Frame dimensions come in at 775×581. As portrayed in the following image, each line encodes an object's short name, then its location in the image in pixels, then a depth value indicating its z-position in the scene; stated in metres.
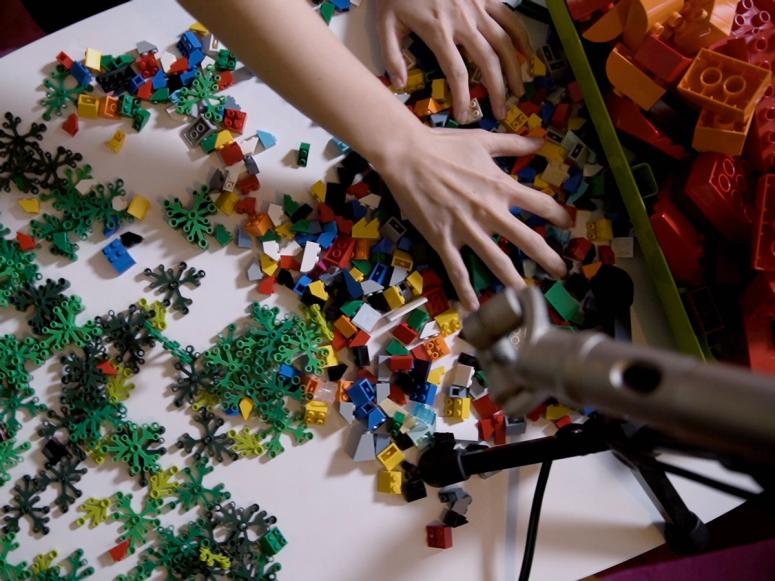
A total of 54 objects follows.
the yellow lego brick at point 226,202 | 0.70
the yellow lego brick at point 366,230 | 0.71
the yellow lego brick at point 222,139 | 0.71
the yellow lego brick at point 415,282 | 0.70
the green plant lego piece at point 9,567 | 0.65
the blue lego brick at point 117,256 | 0.69
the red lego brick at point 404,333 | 0.69
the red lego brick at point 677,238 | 0.68
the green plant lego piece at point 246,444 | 0.67
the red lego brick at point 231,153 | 0.70
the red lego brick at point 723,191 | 0.66
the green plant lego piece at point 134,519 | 0.66
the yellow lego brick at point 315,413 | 0.67
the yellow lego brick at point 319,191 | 0.71
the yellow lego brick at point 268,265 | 0.69
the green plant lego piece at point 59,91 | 0.70
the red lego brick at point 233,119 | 0.71
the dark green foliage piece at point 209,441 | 0.67
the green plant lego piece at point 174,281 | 0.69
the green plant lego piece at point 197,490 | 0.67
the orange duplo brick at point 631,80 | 0.67
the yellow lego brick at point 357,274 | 0.70
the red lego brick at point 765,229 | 0.64
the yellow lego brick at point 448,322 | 0.71
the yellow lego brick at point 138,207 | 0.69
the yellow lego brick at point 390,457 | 0.68
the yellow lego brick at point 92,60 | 0.70
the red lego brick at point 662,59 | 0.65
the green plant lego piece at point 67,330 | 0.67
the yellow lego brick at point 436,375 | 0.69
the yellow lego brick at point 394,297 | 0.69
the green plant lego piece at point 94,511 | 0.66
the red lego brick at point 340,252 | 0.70
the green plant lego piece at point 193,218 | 0.69
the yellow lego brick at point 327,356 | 0.69
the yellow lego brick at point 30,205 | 0.69
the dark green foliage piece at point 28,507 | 0.66
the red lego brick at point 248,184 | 0.71
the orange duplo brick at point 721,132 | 0.64
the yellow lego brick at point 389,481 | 0.67
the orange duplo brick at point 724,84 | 0.63
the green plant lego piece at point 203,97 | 0.71
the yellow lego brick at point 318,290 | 0.69
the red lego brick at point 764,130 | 0.66
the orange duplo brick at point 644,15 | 0.65
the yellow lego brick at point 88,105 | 0.69
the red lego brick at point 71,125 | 0.69
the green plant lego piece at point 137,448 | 0.66
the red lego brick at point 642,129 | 0.69
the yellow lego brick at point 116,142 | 0.70
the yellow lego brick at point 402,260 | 0.71
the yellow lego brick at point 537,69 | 0.74
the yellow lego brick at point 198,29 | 0.71
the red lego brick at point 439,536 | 0.67
